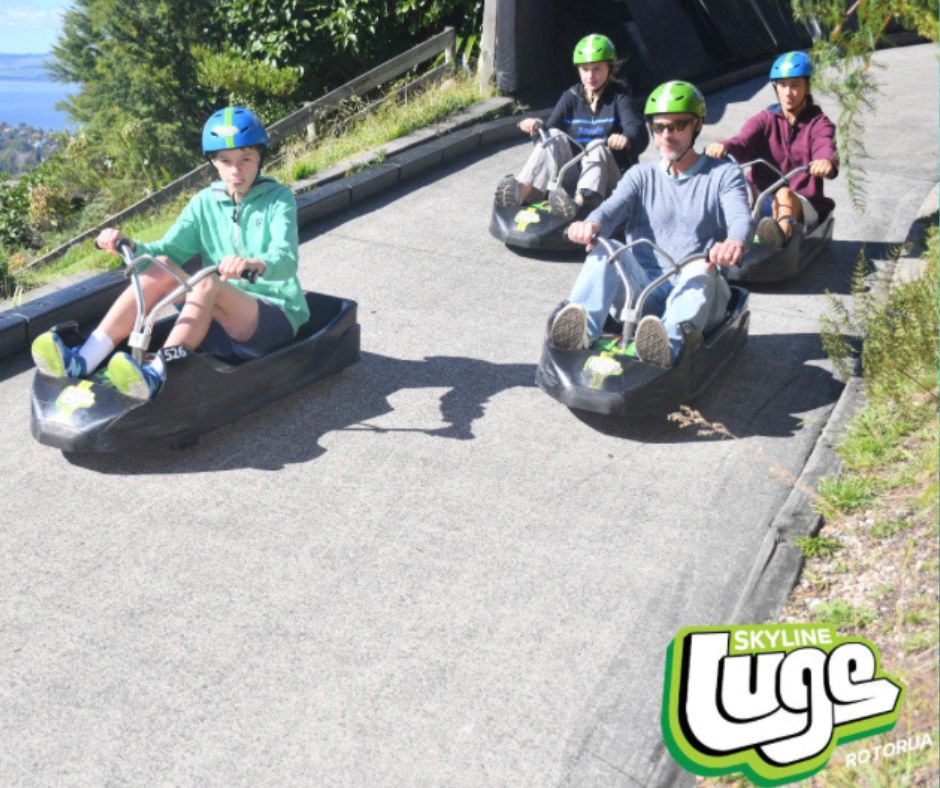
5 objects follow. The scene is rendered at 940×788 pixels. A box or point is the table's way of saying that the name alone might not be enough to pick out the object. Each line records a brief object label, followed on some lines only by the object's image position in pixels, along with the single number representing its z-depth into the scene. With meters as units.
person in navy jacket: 8.04
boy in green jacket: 5.11
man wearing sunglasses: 5.55
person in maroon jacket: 7.43
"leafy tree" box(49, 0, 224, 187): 24.28
